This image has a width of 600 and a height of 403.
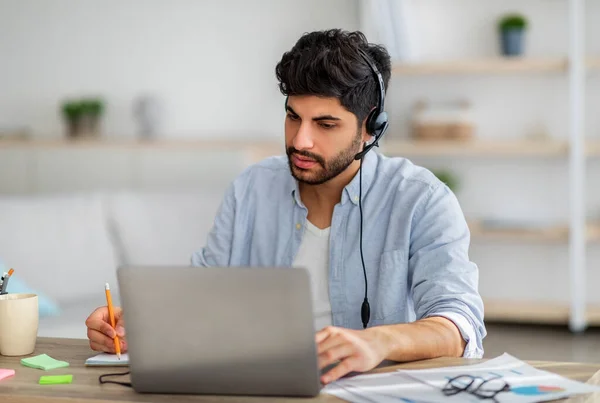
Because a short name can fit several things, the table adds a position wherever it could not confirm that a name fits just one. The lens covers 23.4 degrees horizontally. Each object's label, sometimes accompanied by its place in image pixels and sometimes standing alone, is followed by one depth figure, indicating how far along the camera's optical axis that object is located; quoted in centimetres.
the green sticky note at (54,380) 277
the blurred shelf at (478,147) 772
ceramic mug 300
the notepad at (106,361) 291
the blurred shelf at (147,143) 789
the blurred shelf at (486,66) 767
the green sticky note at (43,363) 289
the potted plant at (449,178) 795
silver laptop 254
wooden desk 263
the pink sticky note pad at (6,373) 281
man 330
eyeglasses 260
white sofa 559
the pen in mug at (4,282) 313
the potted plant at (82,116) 826
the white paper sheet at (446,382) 258
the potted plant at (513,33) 774
